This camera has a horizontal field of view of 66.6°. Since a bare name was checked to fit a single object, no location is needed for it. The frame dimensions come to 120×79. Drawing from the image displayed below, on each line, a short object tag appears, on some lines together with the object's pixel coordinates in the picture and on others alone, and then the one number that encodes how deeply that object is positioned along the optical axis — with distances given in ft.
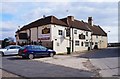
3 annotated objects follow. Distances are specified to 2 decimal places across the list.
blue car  32.89
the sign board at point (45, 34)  53.23
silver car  38.94
